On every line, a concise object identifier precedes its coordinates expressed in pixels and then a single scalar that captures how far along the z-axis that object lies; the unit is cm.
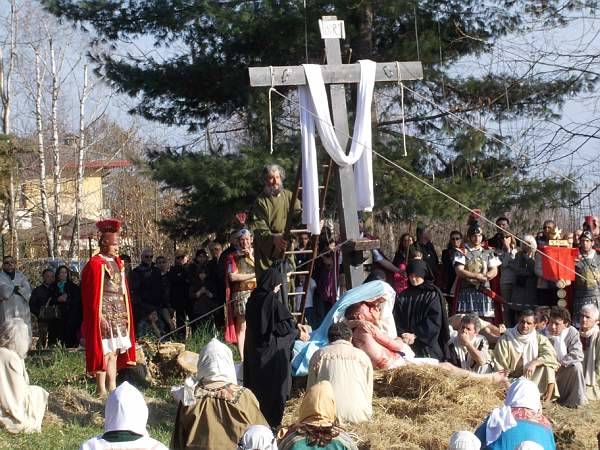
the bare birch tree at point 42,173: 2719
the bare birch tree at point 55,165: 2752
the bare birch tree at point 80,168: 2664
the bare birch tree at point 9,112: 2356
